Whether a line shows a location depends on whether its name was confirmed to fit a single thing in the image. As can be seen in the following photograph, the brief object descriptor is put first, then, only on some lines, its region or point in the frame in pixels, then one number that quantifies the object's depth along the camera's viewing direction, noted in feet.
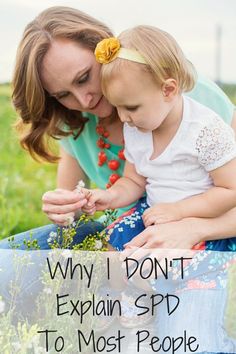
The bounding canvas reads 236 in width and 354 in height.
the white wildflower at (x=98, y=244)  6.10
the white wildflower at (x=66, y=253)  5.73
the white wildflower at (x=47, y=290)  5.67
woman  6.32
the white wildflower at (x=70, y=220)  6.20
